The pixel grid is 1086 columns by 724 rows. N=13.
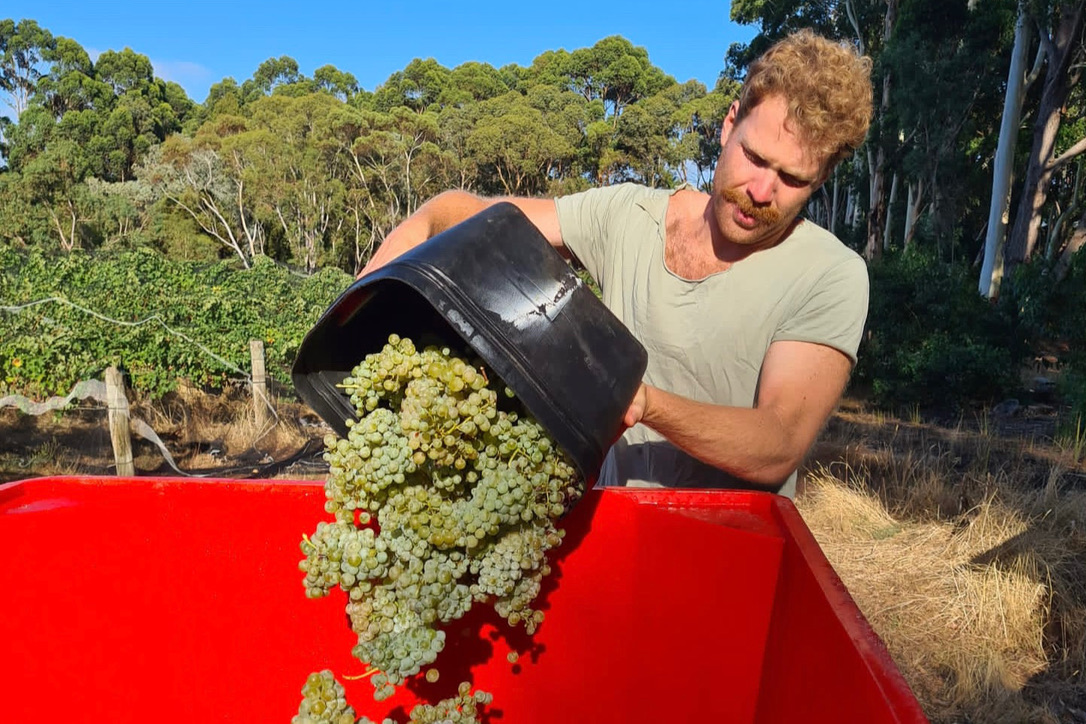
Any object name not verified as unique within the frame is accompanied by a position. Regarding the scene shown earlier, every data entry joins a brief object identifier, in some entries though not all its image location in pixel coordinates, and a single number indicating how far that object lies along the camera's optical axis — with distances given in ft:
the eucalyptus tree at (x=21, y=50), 155.02
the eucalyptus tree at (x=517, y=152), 119.44
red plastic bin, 4.10
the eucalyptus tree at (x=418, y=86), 168.86
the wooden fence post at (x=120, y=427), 20.27
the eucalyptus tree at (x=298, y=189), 111.75
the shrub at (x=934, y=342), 30.07
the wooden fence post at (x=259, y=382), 26.18
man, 4.92
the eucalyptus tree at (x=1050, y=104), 37.81
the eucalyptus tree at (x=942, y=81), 53.88
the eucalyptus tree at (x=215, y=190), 112.16
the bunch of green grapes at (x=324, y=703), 3.24
